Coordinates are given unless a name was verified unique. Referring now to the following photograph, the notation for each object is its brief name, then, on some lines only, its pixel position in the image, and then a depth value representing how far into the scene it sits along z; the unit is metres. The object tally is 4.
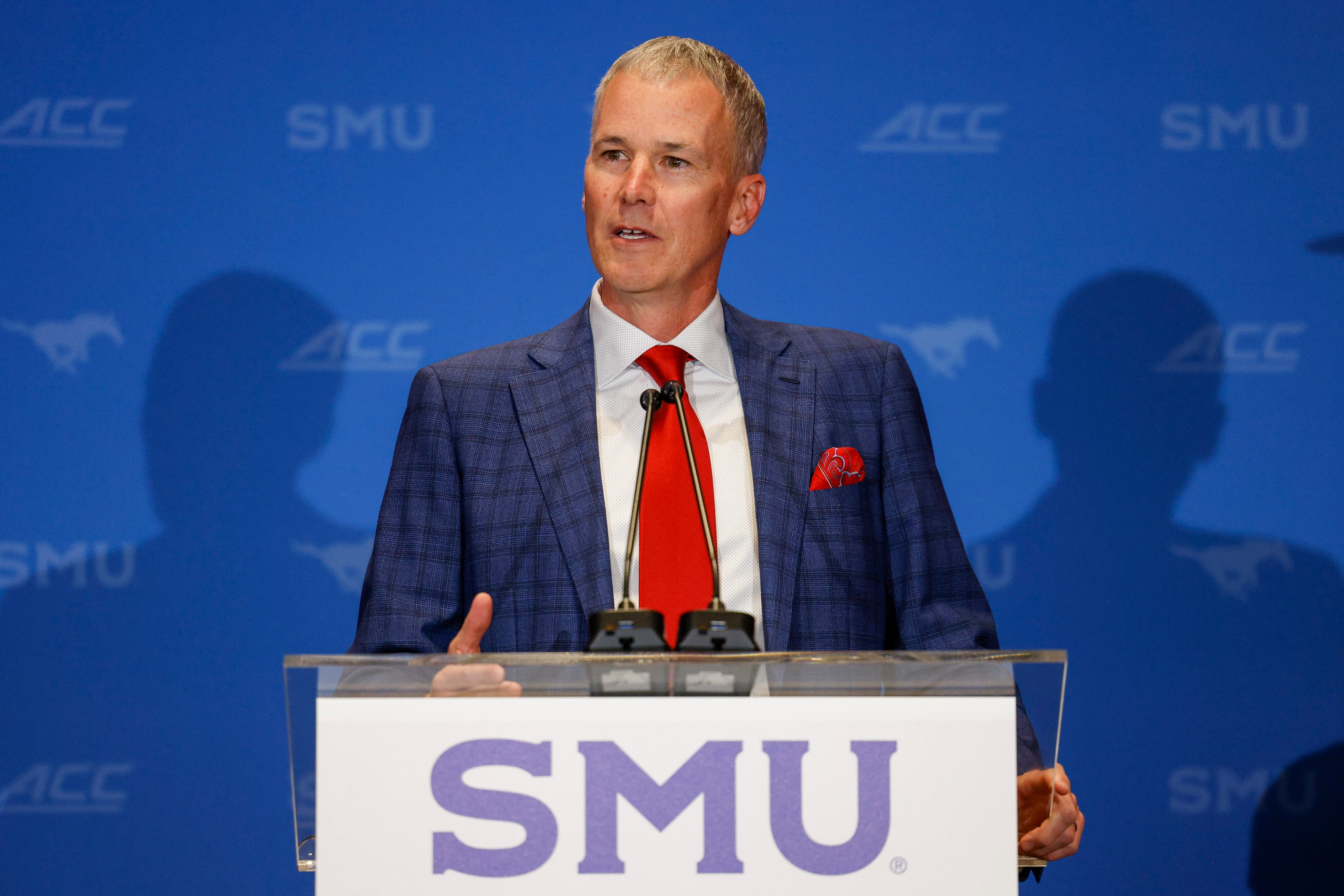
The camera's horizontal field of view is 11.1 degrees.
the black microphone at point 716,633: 6.15
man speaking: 6.72
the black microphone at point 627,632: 6.14
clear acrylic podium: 6.11
